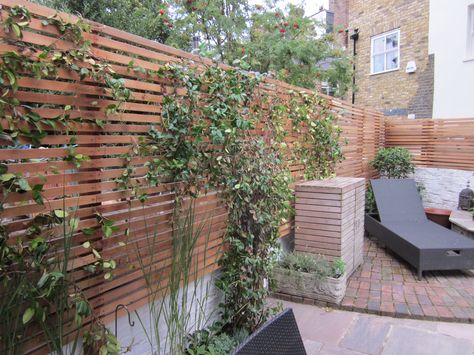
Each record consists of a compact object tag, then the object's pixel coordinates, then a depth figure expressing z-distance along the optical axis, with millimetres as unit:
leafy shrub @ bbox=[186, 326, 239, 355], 2287
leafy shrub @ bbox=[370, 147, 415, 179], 7273
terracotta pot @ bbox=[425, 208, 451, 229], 6094
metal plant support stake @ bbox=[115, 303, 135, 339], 1910
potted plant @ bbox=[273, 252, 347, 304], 3355
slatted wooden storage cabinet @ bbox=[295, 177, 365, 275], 3627
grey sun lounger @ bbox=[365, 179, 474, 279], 3869
